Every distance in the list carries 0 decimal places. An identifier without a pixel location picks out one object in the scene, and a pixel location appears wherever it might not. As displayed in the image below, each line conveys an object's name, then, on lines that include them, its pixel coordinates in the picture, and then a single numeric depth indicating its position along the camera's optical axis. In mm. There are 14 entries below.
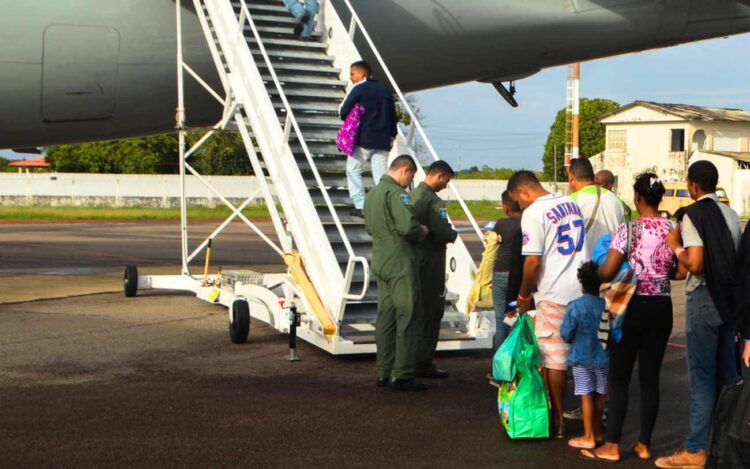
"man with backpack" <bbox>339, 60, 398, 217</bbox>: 11055
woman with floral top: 6859
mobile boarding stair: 10469
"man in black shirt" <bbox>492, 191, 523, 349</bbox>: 9602
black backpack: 5508
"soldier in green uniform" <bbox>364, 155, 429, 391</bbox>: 8805
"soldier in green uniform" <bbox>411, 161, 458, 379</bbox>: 9383
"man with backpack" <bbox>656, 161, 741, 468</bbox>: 6445
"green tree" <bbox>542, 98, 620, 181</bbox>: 94312
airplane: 13023
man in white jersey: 7359
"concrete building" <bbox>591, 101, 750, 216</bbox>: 70062
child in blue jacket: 7066
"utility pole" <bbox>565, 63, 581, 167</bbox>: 50625
